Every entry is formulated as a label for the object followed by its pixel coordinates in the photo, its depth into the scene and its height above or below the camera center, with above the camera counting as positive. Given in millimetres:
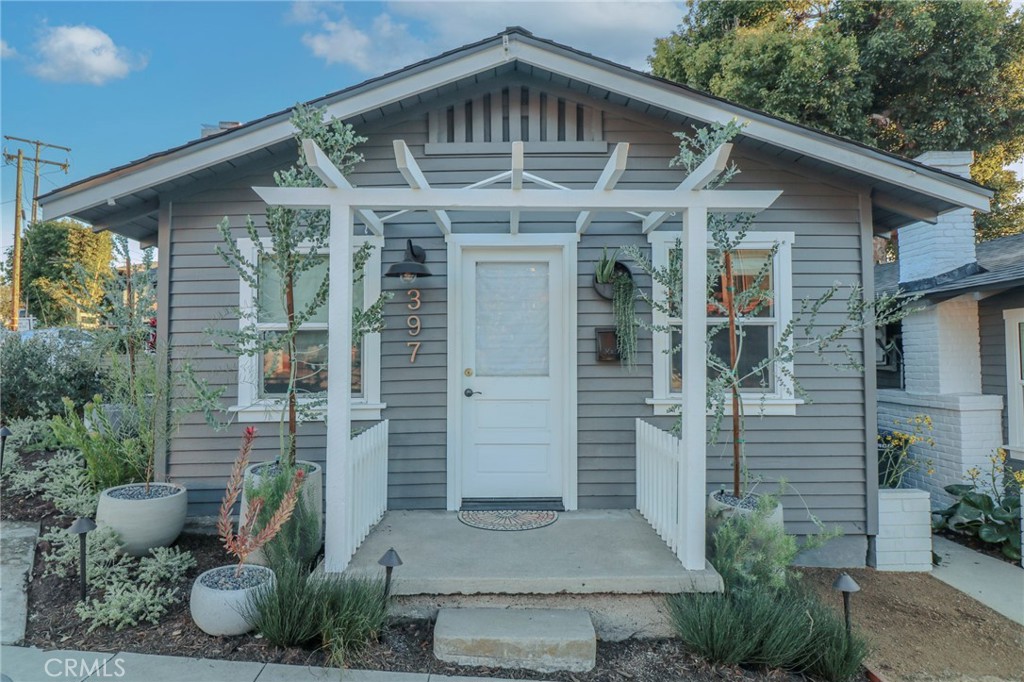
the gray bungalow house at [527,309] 4199 +417
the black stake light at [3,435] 4402 -616
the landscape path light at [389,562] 2666 -989
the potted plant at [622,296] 4180 +516
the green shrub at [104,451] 3902 -654
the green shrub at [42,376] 6254 -188
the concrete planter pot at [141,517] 3381 -999
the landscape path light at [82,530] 2885 -905
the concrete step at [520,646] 2574 -1359
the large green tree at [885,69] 9172 +5224
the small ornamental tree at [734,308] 3436 +385
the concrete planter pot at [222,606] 2645 -1205
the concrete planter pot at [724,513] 3188 -897
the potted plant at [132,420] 3582 -442
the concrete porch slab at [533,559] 2875 -1137
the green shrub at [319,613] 2547 -1207
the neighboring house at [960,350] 5211 +146
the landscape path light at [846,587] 2613 -1081
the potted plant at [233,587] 2623 -1134
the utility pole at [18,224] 14909 +4276
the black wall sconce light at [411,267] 3988 +701
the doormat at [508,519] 3730 -1130
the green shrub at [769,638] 2604 -1339
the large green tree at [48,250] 17797 +3711
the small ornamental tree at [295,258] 3236 +666
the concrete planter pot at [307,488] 3078 -765
